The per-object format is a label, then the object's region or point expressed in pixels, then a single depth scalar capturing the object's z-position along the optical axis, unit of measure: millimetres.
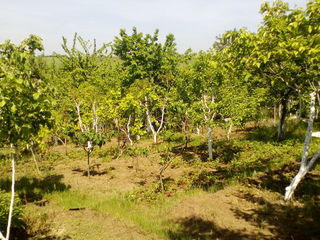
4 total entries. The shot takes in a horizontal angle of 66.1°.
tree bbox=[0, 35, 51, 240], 4243
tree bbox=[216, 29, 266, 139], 7074
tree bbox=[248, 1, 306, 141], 6339
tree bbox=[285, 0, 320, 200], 5781
